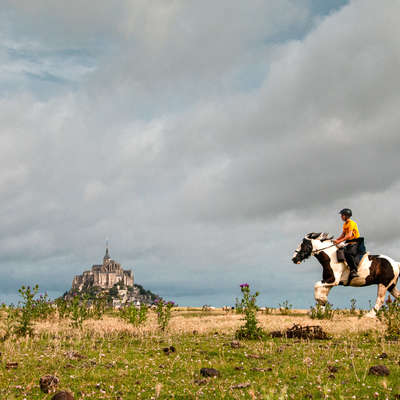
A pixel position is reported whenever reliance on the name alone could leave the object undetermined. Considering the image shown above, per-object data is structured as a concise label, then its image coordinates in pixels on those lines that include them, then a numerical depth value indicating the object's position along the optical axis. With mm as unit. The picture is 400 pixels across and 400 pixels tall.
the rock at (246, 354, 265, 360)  10089
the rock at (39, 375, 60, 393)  7387
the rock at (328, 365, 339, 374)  8469
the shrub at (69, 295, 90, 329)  16781
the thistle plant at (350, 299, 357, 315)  26312
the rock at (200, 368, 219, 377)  8299
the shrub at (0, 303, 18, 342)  14192
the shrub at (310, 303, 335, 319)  21500
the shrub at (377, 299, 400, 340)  13742
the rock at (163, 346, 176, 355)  11066
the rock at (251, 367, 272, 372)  8627
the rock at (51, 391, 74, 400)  6613
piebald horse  22203
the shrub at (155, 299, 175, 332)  16344
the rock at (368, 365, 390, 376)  8023
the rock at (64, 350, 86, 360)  10133
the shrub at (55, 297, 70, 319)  21438
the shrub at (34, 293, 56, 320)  21297
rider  21812
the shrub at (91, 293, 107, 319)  22419
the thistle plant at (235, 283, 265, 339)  13914
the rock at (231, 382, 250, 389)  7385
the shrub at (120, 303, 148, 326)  16172
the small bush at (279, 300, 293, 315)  29266
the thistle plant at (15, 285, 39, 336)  15453
